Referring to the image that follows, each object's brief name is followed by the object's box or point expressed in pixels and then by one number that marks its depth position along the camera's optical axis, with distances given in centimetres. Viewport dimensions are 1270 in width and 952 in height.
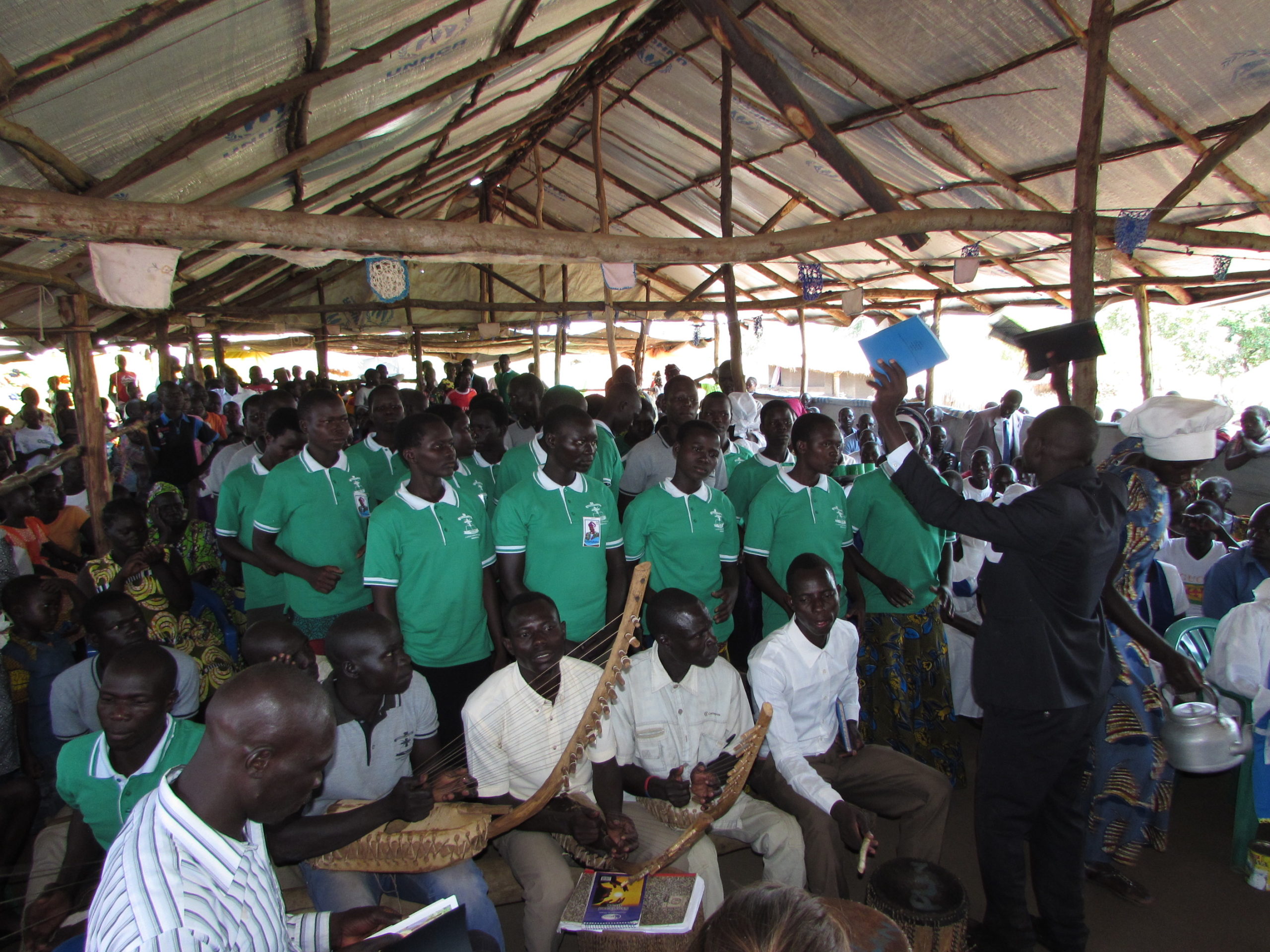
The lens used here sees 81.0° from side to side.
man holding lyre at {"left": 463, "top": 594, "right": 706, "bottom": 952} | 257
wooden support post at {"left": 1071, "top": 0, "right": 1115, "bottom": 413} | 482
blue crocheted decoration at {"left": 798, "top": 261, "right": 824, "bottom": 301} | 938
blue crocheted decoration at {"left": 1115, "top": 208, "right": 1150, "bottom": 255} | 525
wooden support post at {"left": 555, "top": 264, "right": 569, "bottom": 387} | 1442
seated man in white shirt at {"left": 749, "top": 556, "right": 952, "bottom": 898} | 270
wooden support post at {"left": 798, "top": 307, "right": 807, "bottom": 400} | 1403
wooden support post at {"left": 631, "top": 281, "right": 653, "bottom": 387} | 1410
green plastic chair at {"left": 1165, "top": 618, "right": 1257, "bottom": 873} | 315
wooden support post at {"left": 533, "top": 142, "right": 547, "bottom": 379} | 1122
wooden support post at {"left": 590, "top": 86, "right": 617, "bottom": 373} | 895
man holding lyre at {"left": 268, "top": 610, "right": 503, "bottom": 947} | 213
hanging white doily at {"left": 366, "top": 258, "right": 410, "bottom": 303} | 695
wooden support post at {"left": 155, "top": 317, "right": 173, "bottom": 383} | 942
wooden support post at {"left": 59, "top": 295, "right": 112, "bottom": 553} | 473
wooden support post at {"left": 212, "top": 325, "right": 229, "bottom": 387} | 1356
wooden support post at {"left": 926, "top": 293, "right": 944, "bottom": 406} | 1214
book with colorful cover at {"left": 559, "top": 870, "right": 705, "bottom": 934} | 207
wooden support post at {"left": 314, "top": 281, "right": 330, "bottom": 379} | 1345
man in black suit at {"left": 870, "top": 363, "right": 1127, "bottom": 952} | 237
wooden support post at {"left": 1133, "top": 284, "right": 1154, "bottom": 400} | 1019
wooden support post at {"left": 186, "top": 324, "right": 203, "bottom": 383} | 1259
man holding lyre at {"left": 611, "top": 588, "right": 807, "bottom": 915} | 265
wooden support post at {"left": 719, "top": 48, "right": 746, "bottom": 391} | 779
